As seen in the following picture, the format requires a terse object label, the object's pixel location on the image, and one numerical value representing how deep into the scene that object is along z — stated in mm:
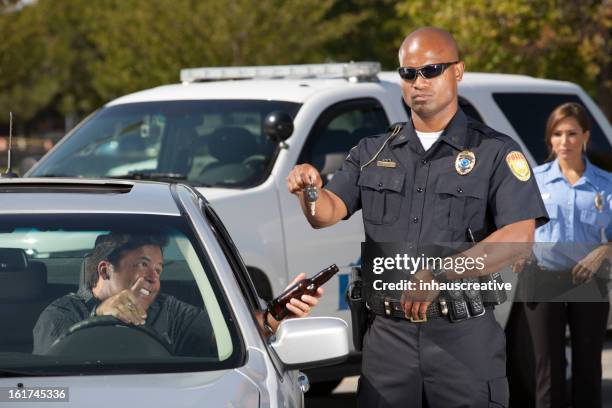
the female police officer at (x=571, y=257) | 8341
